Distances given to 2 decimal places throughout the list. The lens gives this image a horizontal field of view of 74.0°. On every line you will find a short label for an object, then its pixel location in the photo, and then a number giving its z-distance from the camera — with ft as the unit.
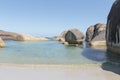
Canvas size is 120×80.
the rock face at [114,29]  37.07
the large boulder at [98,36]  63.92
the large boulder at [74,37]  72.41
